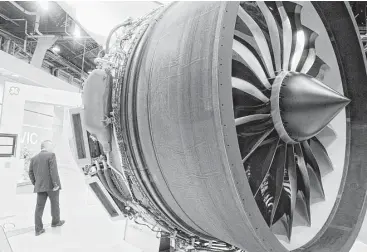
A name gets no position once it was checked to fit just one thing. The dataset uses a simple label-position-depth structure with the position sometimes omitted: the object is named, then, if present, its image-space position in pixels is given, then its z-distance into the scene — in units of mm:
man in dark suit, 5652
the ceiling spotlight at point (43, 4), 7598
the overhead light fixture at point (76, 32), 9027
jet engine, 1300
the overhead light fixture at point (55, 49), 10557
